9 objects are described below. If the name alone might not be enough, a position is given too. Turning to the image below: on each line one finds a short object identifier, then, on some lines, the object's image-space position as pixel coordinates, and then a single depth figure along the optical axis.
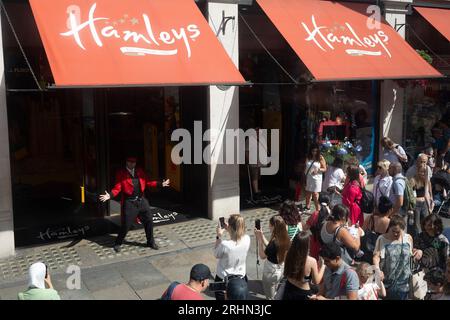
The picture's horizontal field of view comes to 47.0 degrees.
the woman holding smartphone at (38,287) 4.85
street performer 8.73
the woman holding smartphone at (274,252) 6.11
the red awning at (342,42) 9.93
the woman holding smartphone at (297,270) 5.30
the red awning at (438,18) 12.51
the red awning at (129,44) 7.70
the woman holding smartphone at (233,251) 6.16
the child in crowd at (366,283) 5.21
